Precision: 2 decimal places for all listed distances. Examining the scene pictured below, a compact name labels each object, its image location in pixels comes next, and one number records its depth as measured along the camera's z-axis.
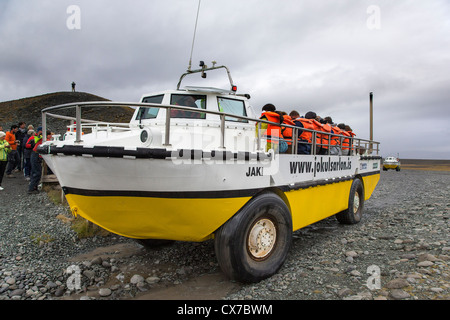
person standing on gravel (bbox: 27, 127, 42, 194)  7.18
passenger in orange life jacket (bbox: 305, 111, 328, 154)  4.59
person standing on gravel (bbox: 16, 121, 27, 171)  9.66
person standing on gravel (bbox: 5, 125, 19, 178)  8.62
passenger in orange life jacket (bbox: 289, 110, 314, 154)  4.23
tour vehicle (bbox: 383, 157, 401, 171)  25.70
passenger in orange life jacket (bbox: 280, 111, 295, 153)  3.89
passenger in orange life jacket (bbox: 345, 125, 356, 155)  6.50
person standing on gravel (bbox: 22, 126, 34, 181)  7.80
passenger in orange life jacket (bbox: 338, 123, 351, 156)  5.50
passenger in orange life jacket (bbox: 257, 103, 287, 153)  3.50
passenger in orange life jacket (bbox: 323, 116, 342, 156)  5.02
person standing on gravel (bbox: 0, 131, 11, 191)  7.17
